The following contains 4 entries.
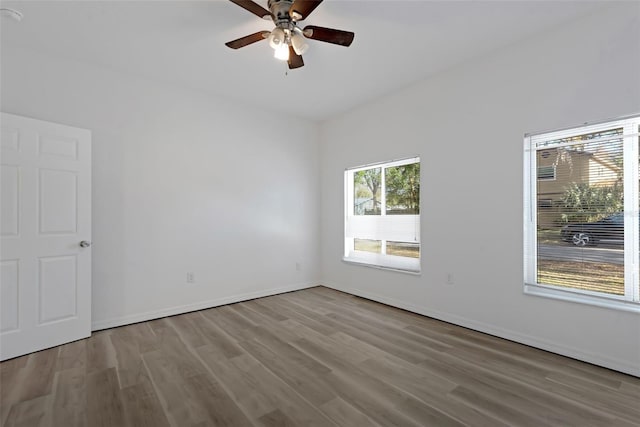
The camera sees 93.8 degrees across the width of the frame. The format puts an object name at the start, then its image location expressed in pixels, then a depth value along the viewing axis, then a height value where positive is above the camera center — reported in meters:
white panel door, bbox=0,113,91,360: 2.64 -0.20
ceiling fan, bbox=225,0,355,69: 2.11 +1.42
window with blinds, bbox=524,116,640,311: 2.38 -0.01
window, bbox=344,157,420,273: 4.00 -0.02
